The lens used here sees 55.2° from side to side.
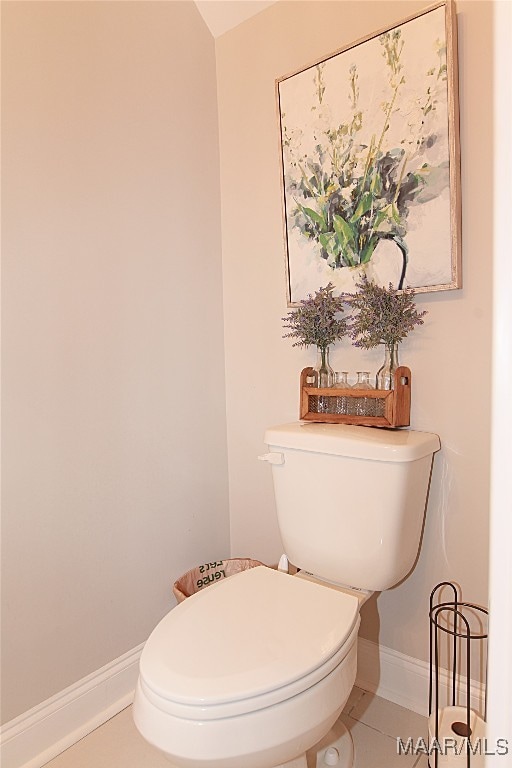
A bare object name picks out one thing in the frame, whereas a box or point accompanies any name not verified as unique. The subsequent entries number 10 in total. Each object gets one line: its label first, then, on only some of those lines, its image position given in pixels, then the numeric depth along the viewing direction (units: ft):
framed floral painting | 4.05
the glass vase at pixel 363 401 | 4.49
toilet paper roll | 3.62
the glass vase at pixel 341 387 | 4.63
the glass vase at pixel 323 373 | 4.80
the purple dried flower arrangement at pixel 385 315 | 4.29
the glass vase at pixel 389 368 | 4.37
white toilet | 2.74
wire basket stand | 3.65
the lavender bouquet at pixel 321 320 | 4.73
